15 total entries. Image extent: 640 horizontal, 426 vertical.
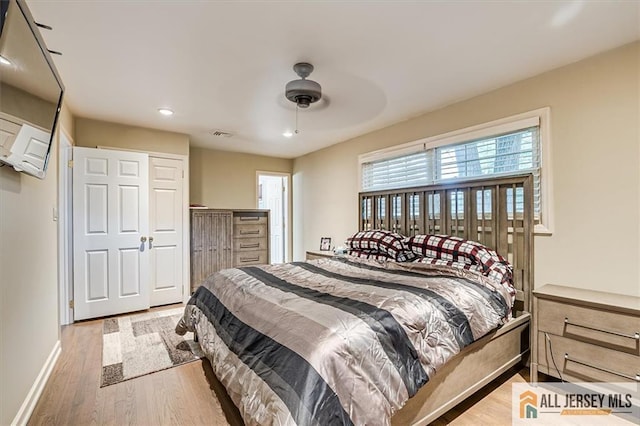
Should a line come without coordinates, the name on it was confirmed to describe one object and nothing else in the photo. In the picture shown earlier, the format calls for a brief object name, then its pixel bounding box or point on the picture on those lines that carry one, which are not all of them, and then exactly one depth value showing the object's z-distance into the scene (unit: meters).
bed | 1.33
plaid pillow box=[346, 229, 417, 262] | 3.15
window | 2.54
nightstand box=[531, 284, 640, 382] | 1.81
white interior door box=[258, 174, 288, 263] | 6.17
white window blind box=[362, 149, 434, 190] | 3.50
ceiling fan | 2.38
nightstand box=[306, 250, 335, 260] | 4.26
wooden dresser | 4.55
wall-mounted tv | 1.30
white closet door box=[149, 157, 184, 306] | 4.16
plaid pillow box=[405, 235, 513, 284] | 2.49
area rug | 2.45
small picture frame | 4.86
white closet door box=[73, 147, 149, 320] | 3.56
